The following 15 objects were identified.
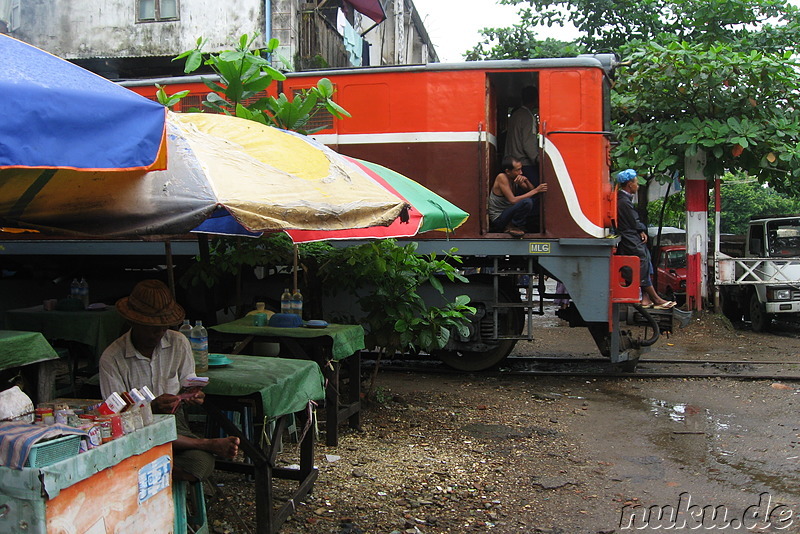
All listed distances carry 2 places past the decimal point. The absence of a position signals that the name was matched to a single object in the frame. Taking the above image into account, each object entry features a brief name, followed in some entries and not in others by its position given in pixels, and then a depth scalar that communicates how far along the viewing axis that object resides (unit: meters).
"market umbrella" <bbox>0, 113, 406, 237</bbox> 2.92
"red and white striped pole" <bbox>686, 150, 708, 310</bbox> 12.23
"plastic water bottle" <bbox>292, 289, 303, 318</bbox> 5.81
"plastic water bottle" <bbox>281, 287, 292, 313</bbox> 5.79
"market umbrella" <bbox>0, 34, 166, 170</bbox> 2.22
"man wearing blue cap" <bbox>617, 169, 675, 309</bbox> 8.12
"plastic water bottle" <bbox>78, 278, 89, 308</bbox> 6.90
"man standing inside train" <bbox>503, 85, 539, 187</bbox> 8.08
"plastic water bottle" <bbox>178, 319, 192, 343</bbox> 4.27
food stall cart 2.40
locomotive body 7.53
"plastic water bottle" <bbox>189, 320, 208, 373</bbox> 4.06
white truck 11.33
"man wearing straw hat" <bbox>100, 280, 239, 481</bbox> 3.49
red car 13.23
